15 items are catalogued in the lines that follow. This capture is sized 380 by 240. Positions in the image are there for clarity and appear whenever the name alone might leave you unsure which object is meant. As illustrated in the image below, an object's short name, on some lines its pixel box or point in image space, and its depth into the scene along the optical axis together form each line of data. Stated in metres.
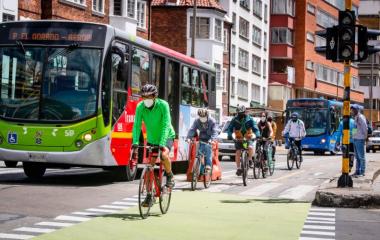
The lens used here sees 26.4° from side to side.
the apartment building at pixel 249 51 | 63.91
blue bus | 45.00
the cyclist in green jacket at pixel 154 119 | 11.05
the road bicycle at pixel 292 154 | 26.60
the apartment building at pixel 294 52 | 74.81
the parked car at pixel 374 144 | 59.75
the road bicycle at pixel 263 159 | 21.03
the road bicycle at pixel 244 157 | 17.94
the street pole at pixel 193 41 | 37.22
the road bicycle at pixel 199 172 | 16.09
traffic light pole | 14.66
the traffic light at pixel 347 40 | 14.37
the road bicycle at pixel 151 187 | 10.89
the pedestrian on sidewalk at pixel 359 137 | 20.08
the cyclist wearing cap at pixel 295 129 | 26.51
